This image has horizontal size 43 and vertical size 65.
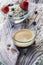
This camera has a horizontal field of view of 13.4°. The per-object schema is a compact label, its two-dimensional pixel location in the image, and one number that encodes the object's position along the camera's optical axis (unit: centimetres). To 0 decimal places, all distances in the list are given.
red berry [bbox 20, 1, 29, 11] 115
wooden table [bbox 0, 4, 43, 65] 91
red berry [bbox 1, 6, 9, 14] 116
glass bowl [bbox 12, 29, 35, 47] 94
